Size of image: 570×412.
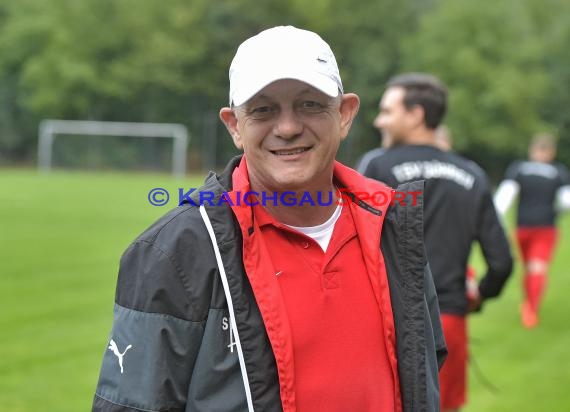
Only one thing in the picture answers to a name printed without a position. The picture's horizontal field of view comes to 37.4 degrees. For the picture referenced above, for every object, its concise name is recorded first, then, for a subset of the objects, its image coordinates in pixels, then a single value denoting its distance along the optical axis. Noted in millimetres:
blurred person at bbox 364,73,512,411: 4094
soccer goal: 44031
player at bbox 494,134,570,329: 8844
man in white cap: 1992
